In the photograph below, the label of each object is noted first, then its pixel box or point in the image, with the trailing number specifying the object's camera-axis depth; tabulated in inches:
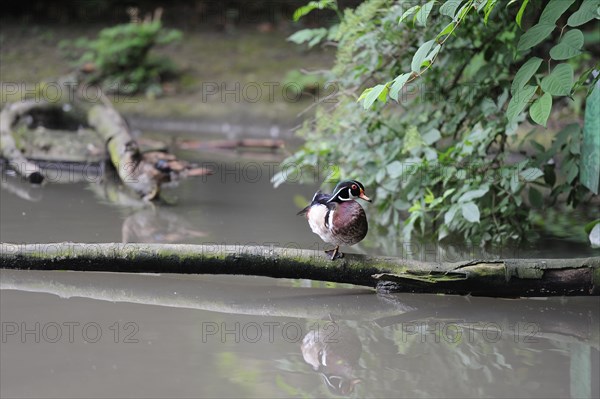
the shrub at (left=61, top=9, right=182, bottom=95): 839.7
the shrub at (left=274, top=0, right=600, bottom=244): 352.2
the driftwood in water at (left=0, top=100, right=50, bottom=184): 496.1
